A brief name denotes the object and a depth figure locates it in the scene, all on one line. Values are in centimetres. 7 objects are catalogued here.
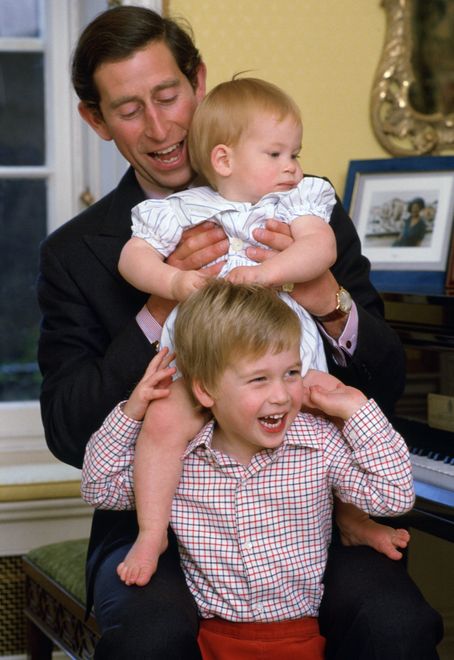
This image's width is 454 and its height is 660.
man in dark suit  190
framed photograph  312
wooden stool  268
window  349
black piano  239
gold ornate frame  338
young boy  184
